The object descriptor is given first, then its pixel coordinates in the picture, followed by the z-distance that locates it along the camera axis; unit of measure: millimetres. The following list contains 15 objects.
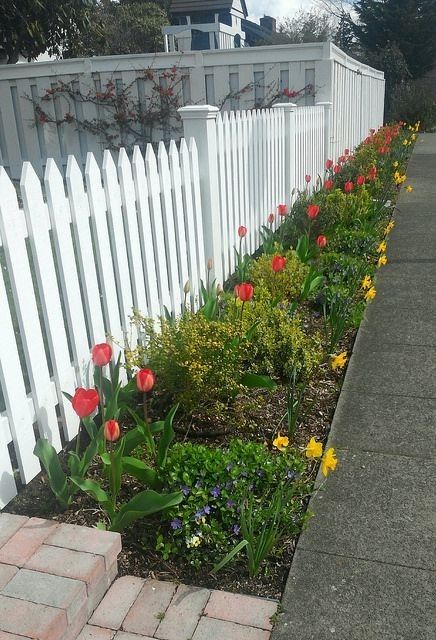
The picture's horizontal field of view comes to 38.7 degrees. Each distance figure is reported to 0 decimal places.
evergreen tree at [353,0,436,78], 31266
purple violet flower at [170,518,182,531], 2289
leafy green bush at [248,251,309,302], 4535
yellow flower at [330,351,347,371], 3219
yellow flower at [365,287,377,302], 4013
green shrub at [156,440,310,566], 2289
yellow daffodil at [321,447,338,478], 2404
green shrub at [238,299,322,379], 3432
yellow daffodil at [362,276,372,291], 4094
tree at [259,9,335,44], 40438
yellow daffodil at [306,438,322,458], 2418
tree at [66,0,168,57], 29297
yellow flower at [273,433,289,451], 2522
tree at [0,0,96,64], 9820
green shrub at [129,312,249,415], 2998
